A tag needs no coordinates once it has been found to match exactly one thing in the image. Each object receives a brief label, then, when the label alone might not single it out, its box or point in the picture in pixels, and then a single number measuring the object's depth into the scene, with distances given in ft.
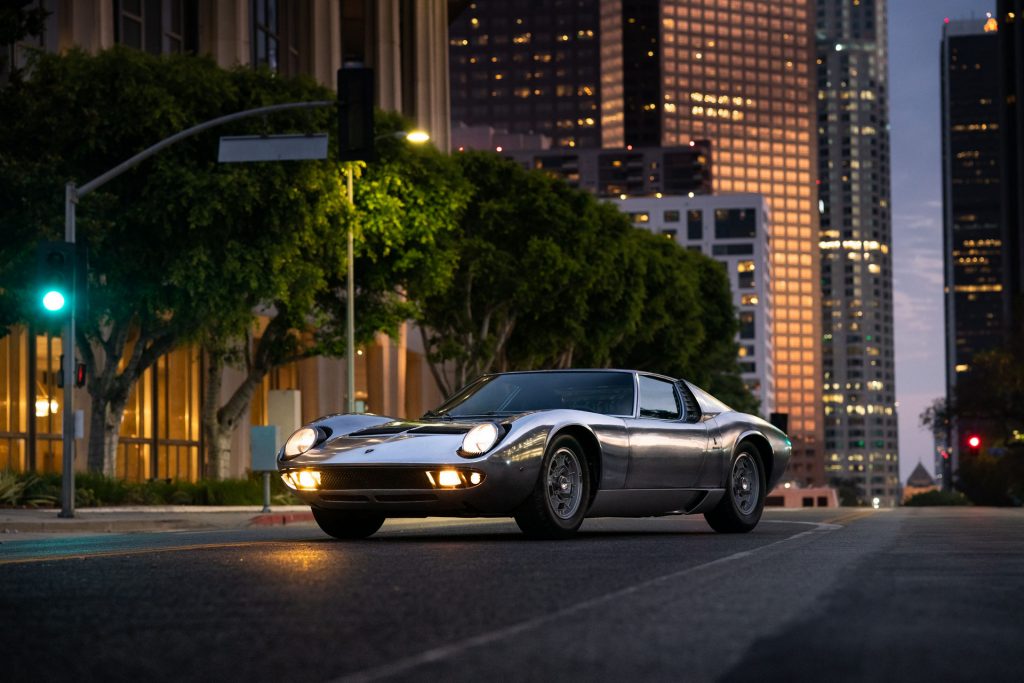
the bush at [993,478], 287.69
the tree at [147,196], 94.68
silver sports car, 37.35
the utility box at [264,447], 91.76
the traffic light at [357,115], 64.85
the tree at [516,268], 153.07
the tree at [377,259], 119.24
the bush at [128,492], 88.02
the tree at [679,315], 194.59
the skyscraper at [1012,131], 562.66
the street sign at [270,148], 70.54
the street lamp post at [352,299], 116.26
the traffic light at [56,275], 67.26
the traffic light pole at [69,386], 69.46
